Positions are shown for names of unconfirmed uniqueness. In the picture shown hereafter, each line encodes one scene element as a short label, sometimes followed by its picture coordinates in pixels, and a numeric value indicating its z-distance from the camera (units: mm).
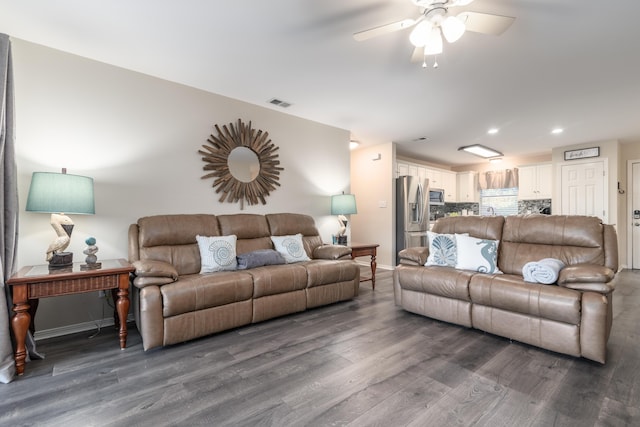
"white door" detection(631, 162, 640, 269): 5543
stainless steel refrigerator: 5500
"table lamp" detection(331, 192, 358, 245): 4449
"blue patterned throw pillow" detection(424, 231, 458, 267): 2988
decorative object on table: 2331
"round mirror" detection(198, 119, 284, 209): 3553
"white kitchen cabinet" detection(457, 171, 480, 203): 7551
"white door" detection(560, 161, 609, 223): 5406
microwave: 6461
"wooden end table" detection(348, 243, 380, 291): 4078
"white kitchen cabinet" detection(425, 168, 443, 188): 6750
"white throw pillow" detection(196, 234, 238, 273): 2916
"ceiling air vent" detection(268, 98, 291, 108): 3683
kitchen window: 7062
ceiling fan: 1775
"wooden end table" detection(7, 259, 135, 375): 1947
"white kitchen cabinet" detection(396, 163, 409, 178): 5915
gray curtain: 2061
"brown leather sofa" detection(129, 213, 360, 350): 2318
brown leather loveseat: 2105
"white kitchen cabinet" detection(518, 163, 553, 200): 6242
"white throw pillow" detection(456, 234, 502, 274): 2811
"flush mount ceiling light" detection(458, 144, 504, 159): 5895
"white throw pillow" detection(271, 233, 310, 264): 3467
